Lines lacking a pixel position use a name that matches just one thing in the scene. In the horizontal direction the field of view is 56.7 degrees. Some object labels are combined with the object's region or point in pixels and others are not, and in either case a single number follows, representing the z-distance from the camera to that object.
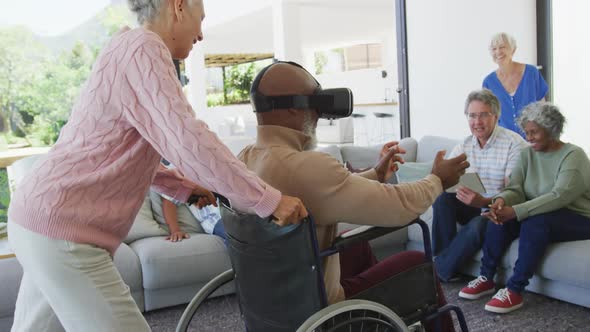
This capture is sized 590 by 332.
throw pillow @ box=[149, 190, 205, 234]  3.38
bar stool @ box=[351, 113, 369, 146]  10.79
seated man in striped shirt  3.10
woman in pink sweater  1.09
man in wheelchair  1.45
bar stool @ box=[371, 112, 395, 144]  10.02
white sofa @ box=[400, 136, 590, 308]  2.61
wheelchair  1.36
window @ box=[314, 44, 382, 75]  14.30
